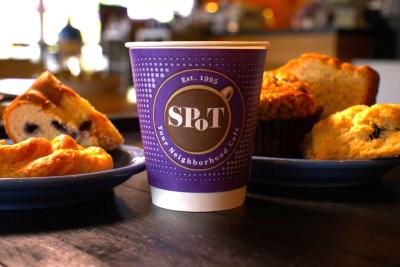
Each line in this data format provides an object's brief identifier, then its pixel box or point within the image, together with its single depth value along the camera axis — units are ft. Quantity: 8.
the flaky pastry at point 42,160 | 1.76
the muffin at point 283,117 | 2.44
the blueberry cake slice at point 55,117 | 2.45
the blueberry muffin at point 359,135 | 2.10
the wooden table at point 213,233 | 1.35
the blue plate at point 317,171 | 2.02
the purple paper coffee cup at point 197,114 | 1.72
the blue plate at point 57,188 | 1.65
